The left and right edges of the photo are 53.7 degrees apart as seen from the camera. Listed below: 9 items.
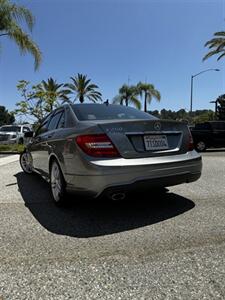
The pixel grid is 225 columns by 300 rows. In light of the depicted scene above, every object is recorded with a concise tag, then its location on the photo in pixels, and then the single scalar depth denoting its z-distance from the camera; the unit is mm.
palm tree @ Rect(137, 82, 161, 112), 30478
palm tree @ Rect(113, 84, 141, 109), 30621
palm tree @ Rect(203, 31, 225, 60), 16955
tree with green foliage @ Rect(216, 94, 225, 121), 41373
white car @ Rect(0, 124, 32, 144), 13879
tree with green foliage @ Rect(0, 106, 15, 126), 62427
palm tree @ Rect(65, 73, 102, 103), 26798
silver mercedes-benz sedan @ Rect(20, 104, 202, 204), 2675
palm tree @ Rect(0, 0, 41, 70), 11375
